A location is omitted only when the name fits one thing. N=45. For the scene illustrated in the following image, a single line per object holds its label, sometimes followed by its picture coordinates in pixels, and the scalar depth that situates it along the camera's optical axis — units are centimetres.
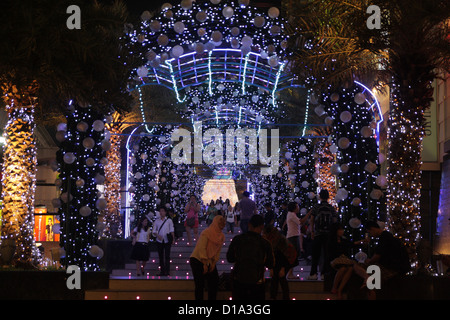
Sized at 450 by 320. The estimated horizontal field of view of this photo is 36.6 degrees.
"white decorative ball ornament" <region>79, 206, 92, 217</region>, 1448
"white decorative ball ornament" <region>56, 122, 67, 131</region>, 1506
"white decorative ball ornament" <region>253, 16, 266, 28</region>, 1573
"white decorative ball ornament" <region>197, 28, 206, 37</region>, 1593
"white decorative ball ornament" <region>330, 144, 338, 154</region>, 1652
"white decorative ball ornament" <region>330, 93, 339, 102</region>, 1502
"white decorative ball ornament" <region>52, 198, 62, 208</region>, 1469
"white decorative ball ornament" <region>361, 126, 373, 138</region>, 1448
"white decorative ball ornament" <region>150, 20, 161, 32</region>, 1549
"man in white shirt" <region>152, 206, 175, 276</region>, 1698
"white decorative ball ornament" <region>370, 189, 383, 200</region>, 1412
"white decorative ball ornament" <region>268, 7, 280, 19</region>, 1551
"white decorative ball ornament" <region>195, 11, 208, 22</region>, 1561
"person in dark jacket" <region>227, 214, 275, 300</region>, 989
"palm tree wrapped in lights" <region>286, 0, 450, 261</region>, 1326
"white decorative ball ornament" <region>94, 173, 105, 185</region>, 1506
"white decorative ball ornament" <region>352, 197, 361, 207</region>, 1434
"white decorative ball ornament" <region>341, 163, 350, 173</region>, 1480
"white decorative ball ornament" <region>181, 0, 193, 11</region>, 1558
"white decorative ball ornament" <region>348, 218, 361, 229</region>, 1413
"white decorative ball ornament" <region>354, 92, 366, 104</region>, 1468
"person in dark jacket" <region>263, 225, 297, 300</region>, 1277
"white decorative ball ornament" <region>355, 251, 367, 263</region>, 1391
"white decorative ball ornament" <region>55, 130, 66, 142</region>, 1502
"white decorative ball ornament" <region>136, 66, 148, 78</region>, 1531
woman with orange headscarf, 1179
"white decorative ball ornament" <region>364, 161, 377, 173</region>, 1424
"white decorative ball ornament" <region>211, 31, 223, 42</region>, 1591
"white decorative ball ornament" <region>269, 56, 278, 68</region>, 1625
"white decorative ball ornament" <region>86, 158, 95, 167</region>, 1490
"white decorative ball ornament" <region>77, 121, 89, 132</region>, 1474
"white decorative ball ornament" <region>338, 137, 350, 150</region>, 1472
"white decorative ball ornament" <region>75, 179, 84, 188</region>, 1466
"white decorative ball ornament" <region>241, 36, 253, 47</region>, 1606
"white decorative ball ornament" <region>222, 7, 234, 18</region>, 1566
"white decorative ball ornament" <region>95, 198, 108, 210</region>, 1471
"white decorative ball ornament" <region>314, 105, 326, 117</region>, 1572
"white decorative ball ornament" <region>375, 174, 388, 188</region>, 1385
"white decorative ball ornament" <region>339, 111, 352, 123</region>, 1486
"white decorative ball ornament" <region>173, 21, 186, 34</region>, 1571
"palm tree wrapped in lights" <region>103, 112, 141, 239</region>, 2661
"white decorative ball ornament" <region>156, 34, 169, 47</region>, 1555
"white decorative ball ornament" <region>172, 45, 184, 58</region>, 1580
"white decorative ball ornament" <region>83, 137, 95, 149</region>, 1475
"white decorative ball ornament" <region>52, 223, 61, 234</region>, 1498
